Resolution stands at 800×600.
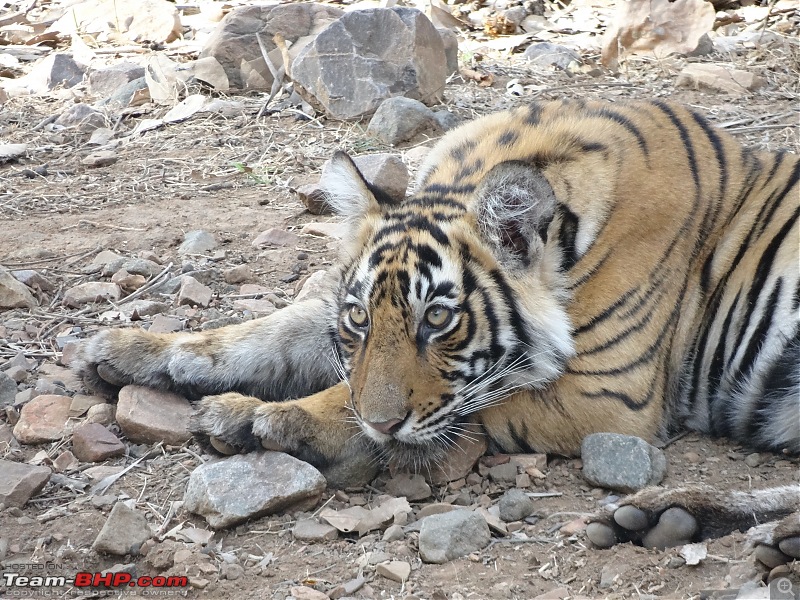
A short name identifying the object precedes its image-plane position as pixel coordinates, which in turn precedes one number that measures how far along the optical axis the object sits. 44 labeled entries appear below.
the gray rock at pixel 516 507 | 5.86
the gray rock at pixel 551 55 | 15.90
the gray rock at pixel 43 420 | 6.68
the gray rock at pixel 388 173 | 10.31
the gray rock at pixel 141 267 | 9.37
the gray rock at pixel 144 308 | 8.54
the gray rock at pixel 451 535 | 5.34
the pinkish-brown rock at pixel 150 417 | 6.67
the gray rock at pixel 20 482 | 5.91
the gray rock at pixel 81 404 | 6.98
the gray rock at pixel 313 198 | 10.76
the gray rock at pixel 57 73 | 17.20
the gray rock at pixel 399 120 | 12.62
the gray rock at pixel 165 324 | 8.15
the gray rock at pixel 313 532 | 5.64
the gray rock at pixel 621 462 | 6.07
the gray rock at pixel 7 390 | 7.18
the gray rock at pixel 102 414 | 6.88
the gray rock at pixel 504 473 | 6.33
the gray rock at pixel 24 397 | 7.11
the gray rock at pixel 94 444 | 6.51
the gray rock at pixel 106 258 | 9.57
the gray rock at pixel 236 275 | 9.31
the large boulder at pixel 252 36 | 15.41
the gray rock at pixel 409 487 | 6.22
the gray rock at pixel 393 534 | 5.61
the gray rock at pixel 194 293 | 8.75
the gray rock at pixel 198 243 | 9.96
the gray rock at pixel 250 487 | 5.71
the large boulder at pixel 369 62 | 13.48
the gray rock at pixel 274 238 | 10.20
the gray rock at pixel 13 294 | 8.66
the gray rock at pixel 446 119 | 13.12
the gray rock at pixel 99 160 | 12.91
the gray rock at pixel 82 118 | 14.53
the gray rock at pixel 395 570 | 5.18
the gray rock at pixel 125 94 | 15.36
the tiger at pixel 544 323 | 6.02
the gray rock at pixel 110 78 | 16.37
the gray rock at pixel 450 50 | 15.43
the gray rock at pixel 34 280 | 9.01
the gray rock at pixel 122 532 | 5.39
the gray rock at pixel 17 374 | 7.43
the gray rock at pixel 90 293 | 8.84
